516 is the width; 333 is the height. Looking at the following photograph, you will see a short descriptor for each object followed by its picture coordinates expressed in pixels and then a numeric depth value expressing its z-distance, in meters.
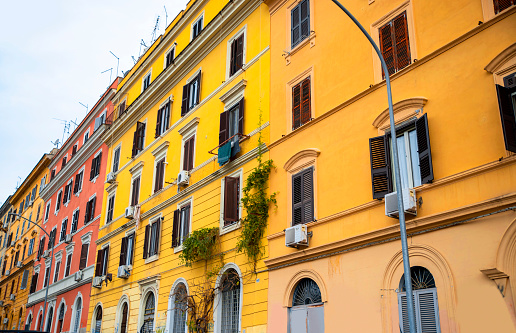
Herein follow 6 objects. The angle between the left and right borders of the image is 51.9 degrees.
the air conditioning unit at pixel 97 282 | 26.59
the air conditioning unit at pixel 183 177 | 20.90
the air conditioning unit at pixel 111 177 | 28.72
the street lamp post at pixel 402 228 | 8.49
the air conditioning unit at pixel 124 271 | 23.81
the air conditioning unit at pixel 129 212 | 24.86
